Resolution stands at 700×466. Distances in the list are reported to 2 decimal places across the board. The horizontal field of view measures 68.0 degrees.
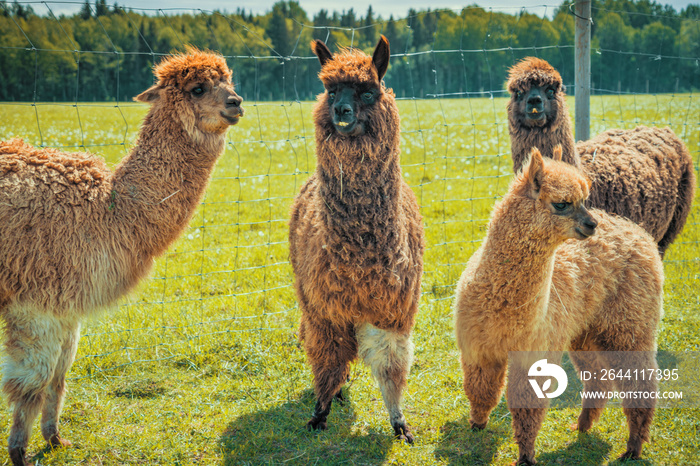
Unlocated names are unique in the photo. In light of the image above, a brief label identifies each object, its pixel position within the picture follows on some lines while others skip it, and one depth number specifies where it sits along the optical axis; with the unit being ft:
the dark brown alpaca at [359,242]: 10.18
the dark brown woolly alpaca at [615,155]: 13.79
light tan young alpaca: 9.51
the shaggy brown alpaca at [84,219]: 9.53
